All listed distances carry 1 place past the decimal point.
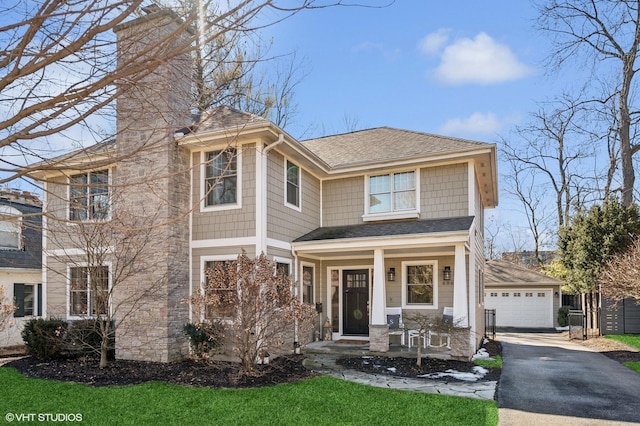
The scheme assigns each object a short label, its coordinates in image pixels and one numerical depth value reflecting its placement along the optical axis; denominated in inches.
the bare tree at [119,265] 388.8
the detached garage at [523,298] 882.1
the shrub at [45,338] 412.8
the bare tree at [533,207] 1146.7
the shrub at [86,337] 401.4
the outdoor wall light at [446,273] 477.1
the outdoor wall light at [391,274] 506.0
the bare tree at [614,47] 764.6
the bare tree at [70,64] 98.4
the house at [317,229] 401.7
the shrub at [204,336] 354.6
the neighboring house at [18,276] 567.2
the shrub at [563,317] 861.8
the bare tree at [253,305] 327.9
